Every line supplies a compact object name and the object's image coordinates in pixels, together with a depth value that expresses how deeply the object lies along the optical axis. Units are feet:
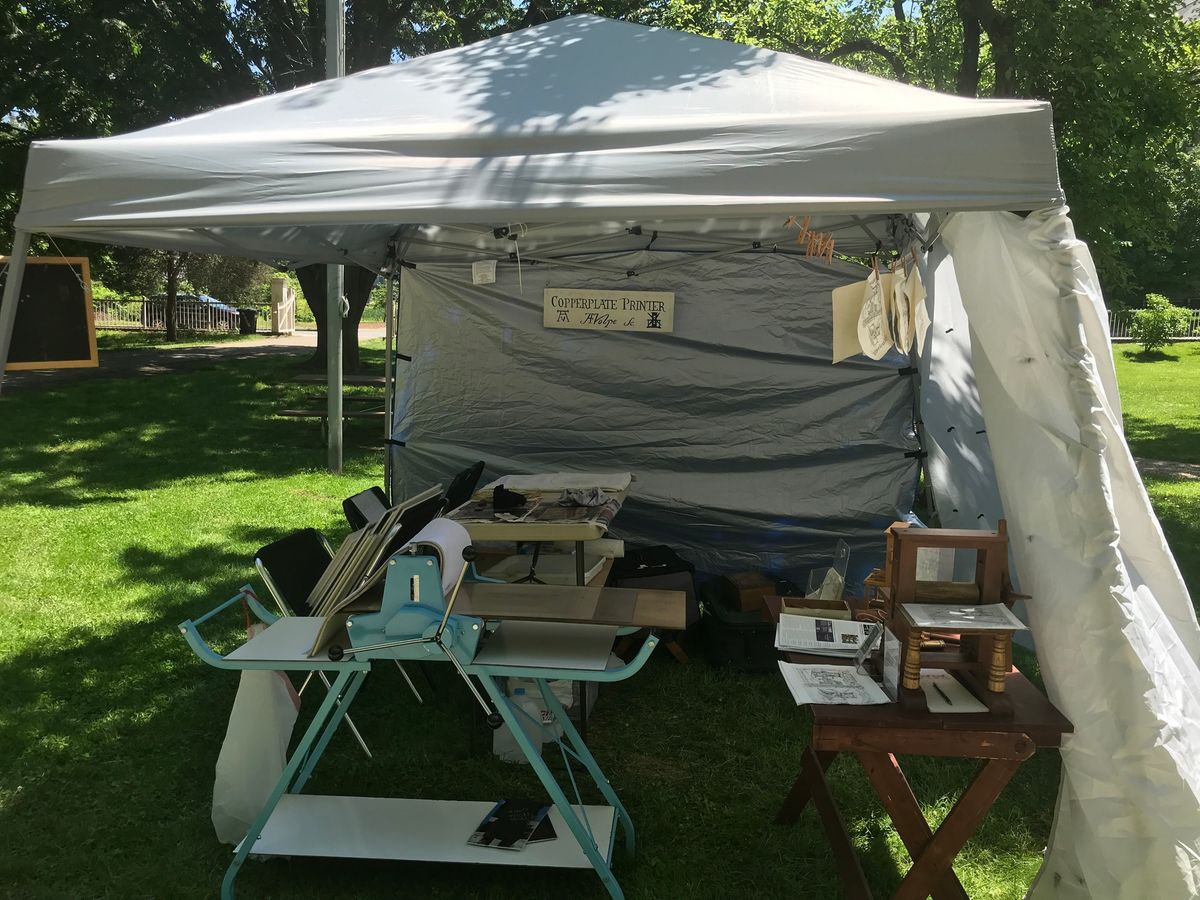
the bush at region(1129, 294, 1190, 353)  62.85
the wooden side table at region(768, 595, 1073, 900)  6.61
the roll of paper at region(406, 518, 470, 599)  7.46
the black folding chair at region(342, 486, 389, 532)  12.10
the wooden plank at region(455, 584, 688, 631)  7.89
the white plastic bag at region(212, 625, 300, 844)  8.91
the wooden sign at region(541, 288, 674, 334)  15.98
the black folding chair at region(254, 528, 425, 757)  10.14
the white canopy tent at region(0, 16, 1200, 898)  6.86
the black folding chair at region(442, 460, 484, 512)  12.84
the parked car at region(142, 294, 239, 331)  77.20
